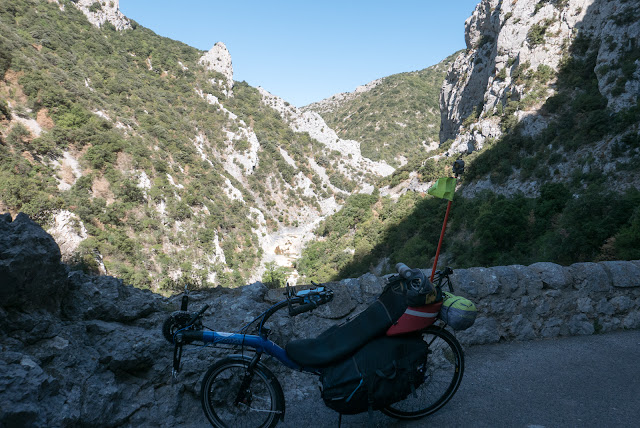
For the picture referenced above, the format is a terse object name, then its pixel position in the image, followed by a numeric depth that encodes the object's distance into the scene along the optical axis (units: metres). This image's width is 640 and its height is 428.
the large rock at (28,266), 2.25
